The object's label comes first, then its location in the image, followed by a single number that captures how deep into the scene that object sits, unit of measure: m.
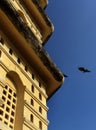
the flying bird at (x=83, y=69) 16.19
